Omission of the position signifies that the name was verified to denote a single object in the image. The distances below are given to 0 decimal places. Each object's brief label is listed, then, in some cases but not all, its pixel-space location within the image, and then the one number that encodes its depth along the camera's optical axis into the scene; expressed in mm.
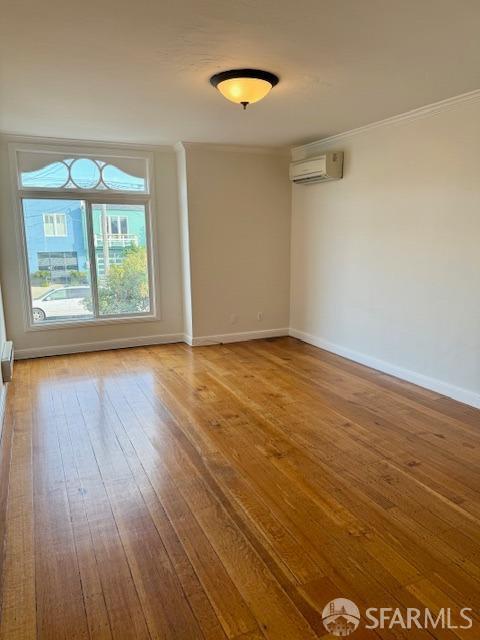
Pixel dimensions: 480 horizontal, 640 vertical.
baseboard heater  3967
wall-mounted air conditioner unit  4797
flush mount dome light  2834
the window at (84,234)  4984
